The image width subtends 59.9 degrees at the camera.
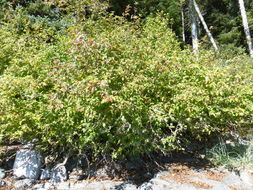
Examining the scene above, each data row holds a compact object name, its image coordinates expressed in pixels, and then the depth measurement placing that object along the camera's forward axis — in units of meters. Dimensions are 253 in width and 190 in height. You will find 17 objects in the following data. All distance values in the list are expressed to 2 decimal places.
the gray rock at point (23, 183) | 3.89
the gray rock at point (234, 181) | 3.52
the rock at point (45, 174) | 4.15
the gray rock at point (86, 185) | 3.80
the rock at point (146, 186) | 3.40
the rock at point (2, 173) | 4.13
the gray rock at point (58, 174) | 4.03
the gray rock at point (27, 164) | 4.11
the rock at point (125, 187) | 3.69
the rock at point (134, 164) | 4.35
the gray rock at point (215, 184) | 3.43
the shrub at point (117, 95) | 3.17
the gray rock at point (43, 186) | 3.86
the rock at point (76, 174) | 4.13
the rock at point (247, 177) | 3.62
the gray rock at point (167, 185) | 3.40
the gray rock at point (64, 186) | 3.84
